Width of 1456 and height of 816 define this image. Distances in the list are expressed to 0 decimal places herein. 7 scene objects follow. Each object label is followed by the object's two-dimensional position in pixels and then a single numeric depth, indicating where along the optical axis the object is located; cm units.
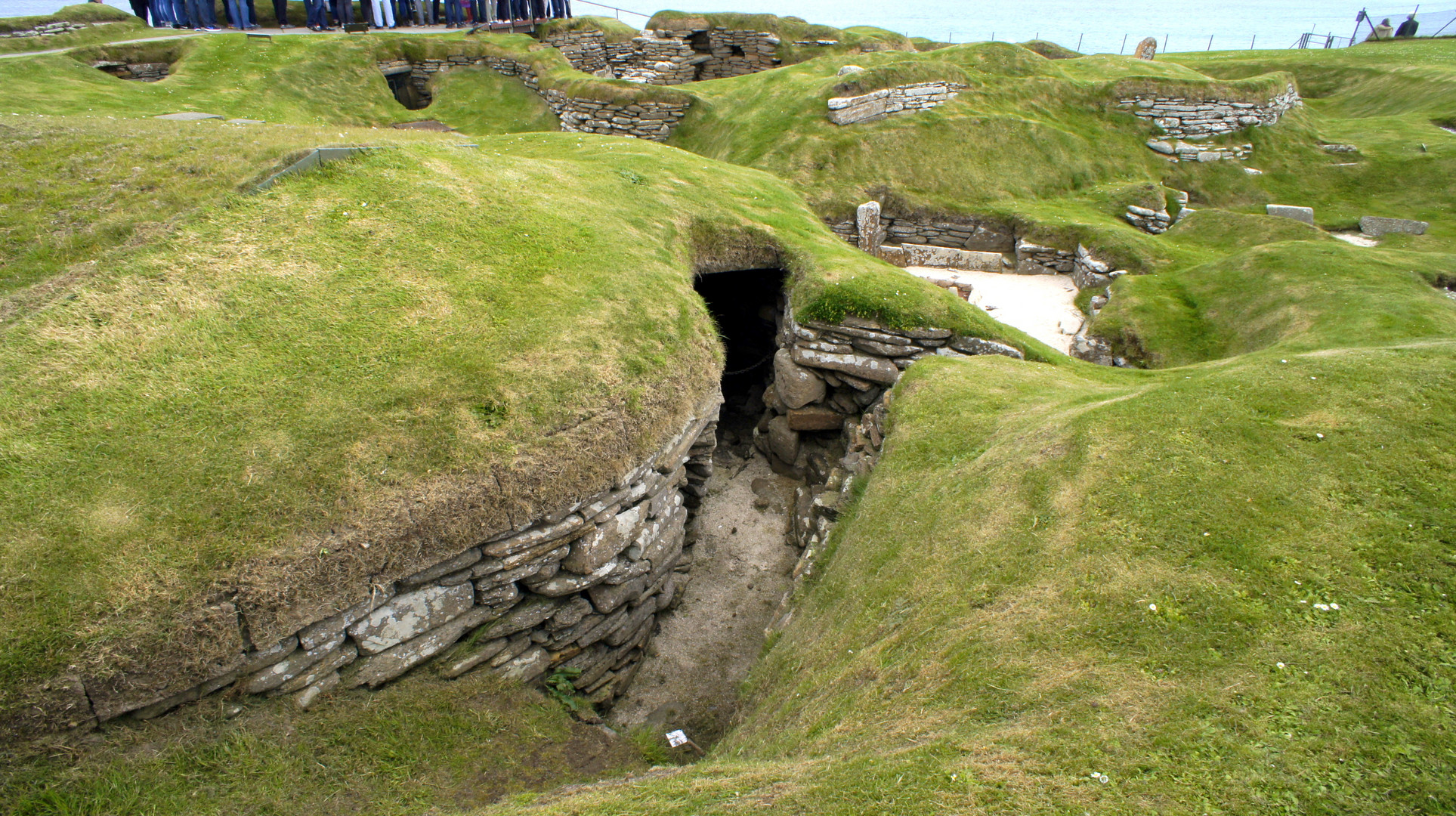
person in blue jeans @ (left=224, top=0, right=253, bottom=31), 3366
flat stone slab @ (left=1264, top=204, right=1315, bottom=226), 2355
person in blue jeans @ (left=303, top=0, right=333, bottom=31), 3544
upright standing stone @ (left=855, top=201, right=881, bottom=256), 2348
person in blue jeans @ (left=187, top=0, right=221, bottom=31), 3309
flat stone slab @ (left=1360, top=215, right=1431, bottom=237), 2241
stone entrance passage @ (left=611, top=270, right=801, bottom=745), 1027
